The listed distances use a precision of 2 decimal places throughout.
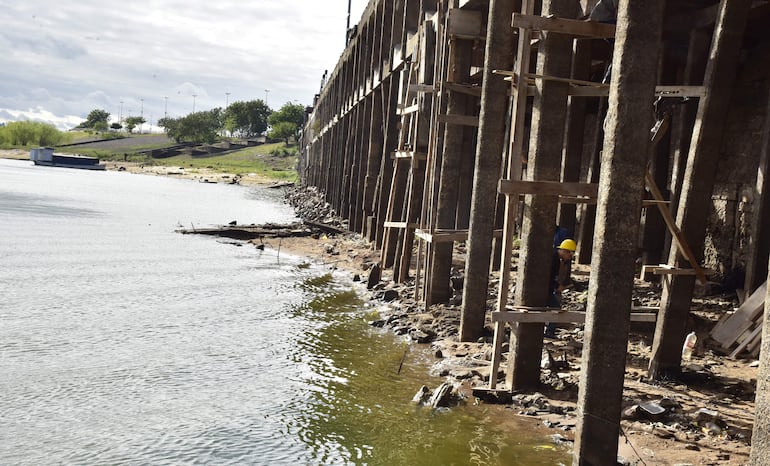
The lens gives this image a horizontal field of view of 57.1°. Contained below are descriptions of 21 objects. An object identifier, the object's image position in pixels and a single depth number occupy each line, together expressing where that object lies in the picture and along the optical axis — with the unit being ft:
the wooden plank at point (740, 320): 28.58
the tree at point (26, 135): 420.77
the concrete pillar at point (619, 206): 18.25
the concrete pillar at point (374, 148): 71.00
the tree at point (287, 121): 383.24
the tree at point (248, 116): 449.48
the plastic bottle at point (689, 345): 29.04
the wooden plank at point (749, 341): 28.30
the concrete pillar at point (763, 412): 13.65
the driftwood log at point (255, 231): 81.82
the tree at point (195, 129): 420.77
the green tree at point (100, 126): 558.48
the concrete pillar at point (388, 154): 59.36
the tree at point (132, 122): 570.05
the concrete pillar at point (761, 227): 30.71
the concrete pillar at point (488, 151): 30.99
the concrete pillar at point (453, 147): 38.65
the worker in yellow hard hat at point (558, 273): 32.91
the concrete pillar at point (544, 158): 25.30
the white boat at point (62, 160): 301.02
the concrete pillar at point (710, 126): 24.88
